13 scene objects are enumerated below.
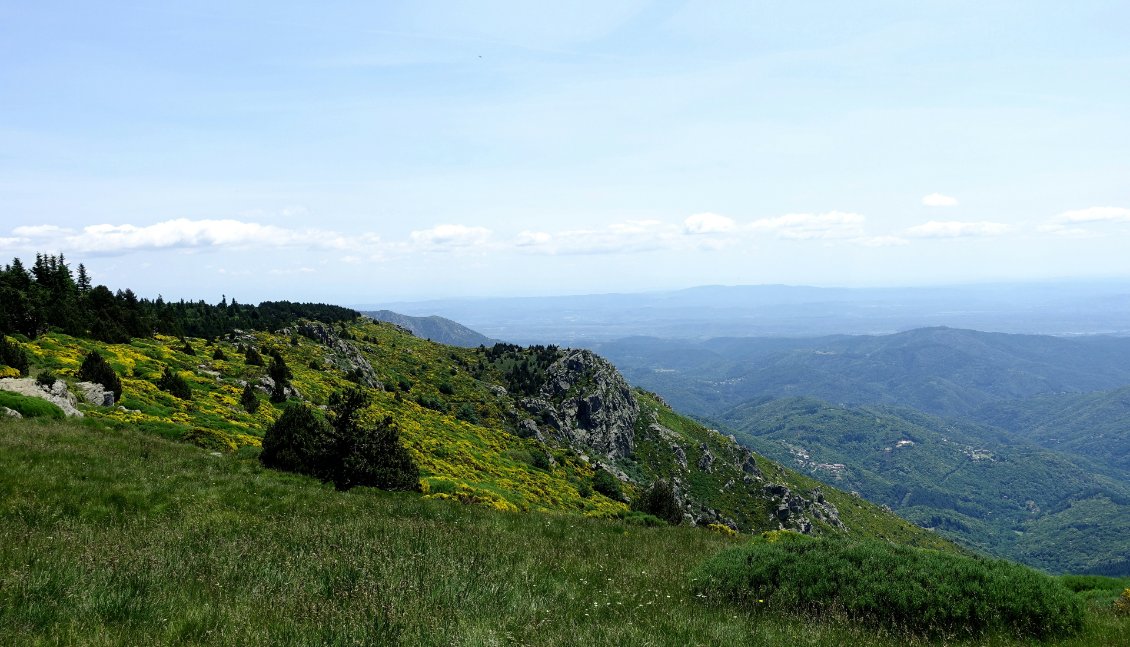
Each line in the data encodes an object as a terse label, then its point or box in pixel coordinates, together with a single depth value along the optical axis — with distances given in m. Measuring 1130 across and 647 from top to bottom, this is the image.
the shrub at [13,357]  25.22
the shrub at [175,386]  31.34
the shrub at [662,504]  31.05
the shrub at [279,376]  40.72
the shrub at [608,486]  60.74
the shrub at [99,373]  26.94
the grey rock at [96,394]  25.58
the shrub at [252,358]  48.19
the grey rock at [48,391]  21.84
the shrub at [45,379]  23.11
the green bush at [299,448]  20.42
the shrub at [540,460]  59.21
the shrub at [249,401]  34.94
